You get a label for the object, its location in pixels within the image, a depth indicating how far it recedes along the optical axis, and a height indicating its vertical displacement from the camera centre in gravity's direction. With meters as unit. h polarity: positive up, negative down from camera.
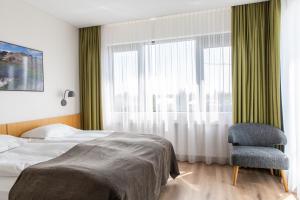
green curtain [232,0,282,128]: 3.09 +0.55
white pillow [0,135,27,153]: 2.21 -0.48
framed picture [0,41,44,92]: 2.70 +0.45
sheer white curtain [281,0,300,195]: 2.46 +0.22
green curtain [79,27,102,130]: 4.13 +0.47
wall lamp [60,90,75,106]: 3.64 +0.01
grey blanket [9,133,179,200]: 1.38 -0.56
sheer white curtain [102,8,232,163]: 3.51 +0.34
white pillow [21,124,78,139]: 2.80 -0.45
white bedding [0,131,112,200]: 1.59 -0.52
